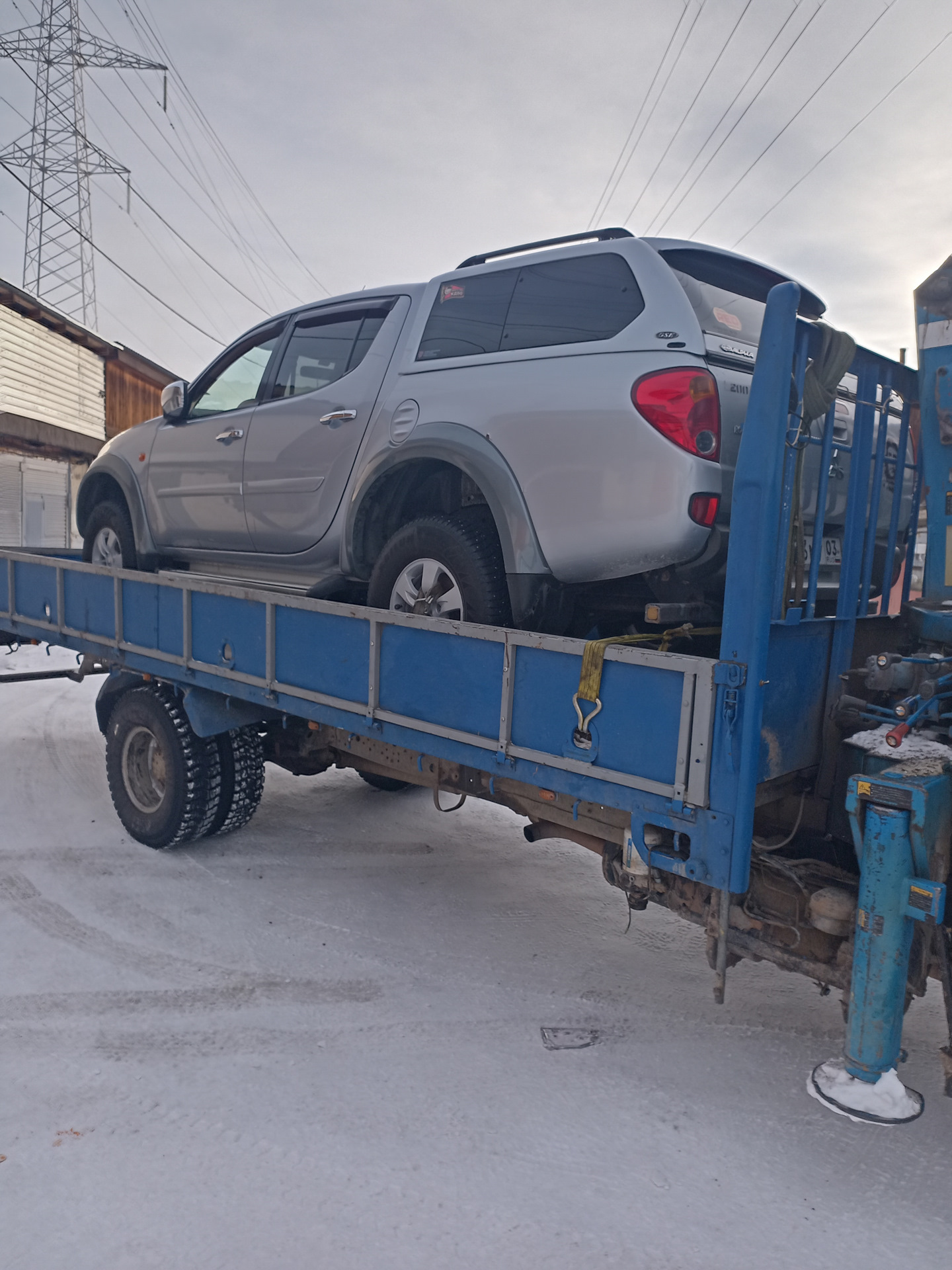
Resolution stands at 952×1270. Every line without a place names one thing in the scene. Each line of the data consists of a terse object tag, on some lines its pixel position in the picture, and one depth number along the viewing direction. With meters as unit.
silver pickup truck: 2.91
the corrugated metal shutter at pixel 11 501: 14.91
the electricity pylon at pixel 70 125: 20.20
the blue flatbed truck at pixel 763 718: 2.34
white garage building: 14.65
